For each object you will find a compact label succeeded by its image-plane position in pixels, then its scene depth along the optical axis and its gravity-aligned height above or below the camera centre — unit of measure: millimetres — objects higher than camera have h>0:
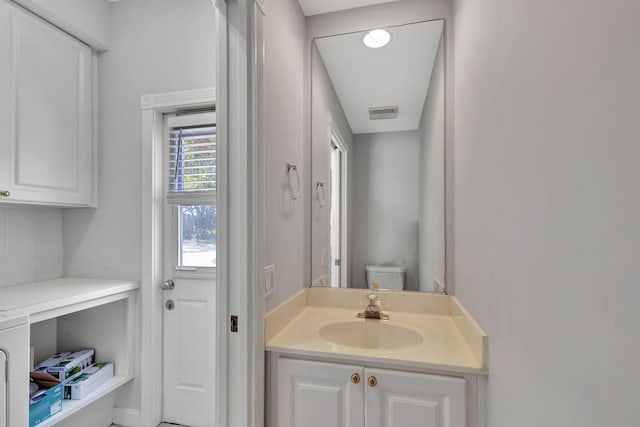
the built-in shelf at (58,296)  1466 -395
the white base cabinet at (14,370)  1288 -627
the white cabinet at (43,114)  1636 +600
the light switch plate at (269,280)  1209 -243
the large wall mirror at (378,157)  1639 +322
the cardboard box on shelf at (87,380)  1764 -930
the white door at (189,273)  2020 -355
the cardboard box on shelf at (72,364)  1776 -845
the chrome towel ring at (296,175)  1452 +193
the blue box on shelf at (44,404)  1524 -916
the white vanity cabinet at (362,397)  1044 -621
